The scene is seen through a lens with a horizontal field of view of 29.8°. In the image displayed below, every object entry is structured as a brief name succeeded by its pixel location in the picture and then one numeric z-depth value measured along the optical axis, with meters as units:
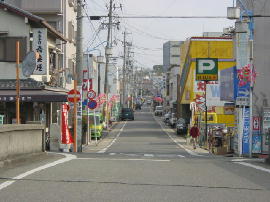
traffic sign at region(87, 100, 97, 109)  33.69
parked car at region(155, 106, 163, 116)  112.94
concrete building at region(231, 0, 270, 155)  26.81
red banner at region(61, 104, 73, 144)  27.88
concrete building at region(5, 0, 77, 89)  39.03
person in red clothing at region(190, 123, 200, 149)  35.53
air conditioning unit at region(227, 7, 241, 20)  24.31
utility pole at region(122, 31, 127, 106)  93.13
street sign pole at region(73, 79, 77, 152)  26.84
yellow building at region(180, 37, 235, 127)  53.53
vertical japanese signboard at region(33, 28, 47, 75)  29.44
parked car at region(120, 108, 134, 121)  86.31
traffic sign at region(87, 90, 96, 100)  33.70
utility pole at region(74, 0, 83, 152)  27.27
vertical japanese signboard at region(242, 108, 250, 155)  26.77
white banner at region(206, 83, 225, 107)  52.88
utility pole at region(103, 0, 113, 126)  51.26
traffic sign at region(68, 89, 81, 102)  26.81
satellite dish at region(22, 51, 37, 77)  20.39
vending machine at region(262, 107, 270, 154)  26.60
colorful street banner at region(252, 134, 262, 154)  26.98
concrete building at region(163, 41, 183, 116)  90.72
